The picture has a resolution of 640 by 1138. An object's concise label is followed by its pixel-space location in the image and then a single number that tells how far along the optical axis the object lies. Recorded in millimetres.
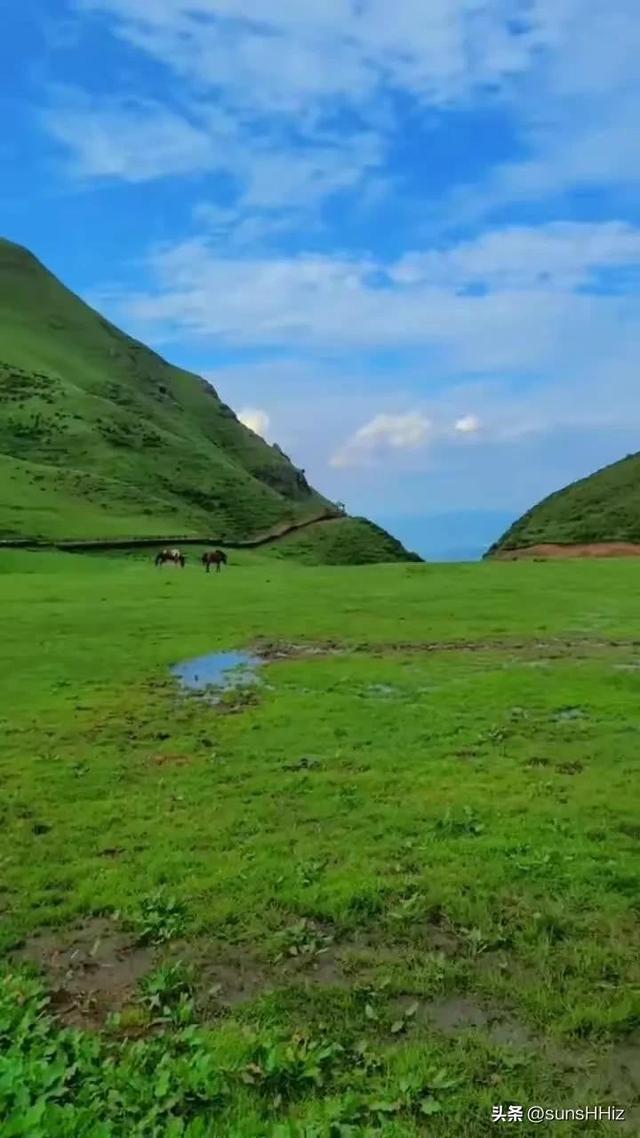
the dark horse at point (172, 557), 63094
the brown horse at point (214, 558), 61356
